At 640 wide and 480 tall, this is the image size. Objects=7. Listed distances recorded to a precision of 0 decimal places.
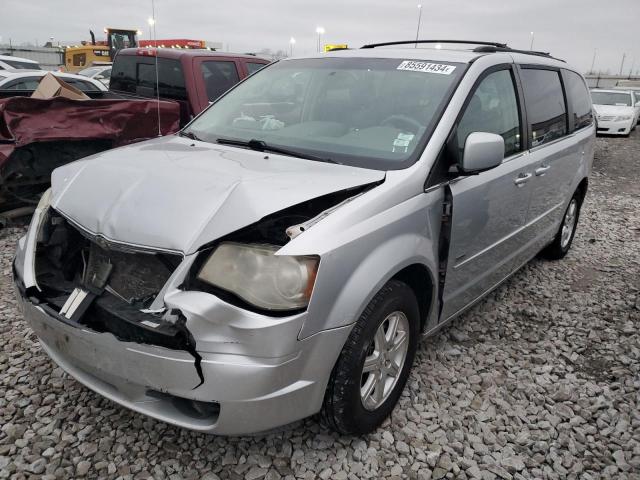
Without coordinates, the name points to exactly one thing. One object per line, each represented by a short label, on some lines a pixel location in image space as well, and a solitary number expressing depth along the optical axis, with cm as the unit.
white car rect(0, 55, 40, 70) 1016
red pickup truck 477
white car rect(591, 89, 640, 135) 1455
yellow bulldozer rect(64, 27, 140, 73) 2119
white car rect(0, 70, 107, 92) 733
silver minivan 185
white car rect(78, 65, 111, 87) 1322
